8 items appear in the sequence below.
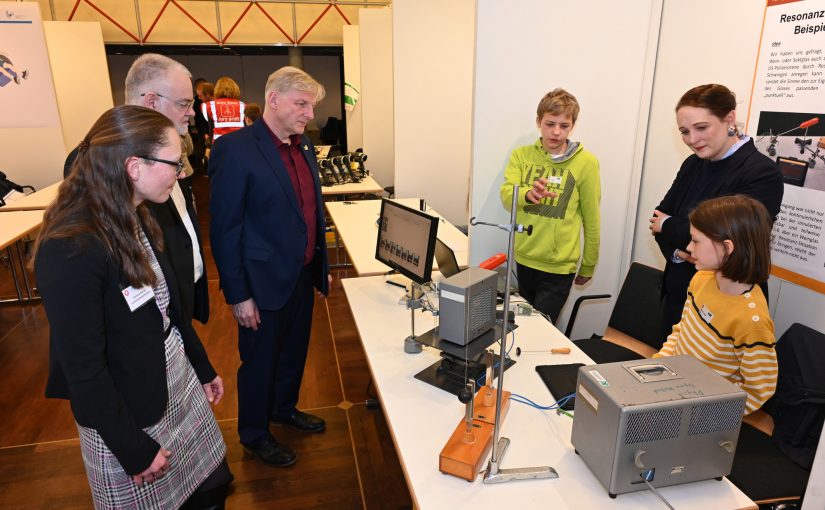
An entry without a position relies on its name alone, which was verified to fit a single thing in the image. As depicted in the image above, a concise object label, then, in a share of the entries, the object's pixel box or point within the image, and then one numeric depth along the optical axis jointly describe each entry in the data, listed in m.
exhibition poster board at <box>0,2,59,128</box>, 5.50
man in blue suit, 2.12
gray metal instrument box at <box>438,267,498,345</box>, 1.64
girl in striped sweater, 1.65
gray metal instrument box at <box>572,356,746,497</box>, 1.24
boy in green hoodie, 2.39
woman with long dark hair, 1.22
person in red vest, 6.04
